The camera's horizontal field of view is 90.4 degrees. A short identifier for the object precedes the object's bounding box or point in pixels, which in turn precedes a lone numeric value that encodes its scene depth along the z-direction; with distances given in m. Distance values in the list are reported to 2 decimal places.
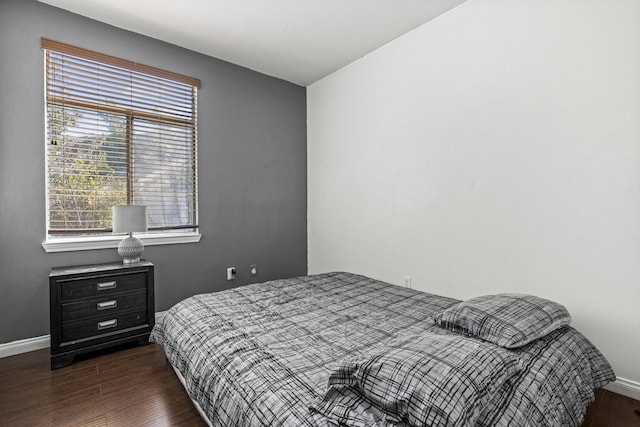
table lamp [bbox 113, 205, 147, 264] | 2.50
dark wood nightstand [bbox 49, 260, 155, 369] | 2.22
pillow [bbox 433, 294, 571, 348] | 1.44
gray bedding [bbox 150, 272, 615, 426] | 0.98
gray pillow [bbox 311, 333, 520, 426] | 0.91
